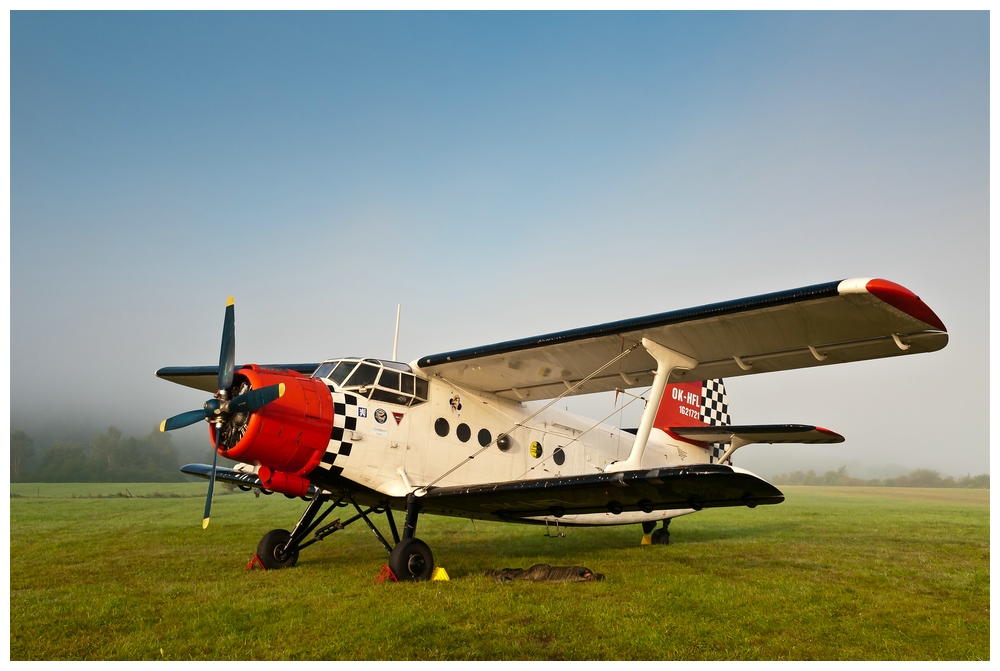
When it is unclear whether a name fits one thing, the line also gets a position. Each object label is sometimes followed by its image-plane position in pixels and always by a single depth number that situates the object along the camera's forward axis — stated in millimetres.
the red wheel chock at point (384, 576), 7883
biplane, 7590
